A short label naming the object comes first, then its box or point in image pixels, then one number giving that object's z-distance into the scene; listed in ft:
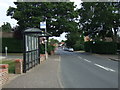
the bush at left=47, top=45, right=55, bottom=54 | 73.00
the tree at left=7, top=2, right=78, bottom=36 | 75.90
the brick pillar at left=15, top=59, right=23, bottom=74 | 23.50
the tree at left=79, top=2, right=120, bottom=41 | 74.27
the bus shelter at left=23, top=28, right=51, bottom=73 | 25.32
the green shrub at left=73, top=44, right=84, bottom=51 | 147.27
